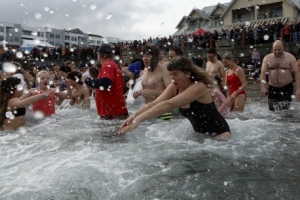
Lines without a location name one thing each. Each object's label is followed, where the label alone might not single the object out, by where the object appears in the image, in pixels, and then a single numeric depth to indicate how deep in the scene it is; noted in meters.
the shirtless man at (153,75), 5.27
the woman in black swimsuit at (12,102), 5.20
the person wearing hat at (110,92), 4.63
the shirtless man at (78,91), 7.06
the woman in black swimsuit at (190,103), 3.61
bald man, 7.01
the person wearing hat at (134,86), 6.14
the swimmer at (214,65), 7.61
